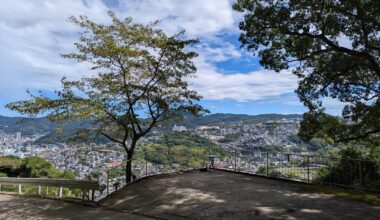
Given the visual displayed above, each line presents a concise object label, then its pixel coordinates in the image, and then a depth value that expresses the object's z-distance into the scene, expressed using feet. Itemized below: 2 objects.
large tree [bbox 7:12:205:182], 53.98
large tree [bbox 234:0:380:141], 45.29
